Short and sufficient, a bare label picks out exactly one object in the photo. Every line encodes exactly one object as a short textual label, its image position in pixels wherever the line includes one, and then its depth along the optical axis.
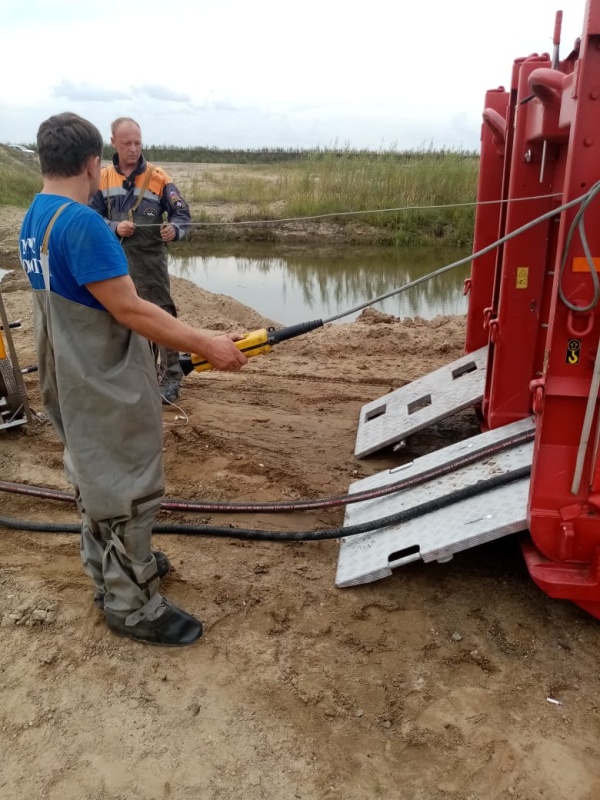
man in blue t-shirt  2.28
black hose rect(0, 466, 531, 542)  3.18
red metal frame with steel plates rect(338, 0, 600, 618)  2.32
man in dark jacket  5.16
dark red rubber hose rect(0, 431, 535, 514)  3.52
